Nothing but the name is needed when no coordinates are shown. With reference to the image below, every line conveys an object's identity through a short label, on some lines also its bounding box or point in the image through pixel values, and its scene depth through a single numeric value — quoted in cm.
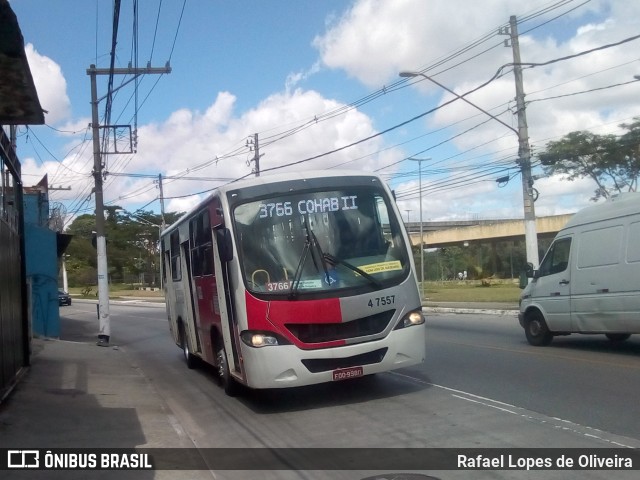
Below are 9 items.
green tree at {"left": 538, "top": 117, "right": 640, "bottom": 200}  3778
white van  1210
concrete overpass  5712
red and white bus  916
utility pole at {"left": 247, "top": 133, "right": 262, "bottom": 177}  4056
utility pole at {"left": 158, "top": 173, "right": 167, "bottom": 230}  5396
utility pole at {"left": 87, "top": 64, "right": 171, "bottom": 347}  2214
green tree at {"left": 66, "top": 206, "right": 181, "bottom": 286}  7969
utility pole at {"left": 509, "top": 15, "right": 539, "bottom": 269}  2559
